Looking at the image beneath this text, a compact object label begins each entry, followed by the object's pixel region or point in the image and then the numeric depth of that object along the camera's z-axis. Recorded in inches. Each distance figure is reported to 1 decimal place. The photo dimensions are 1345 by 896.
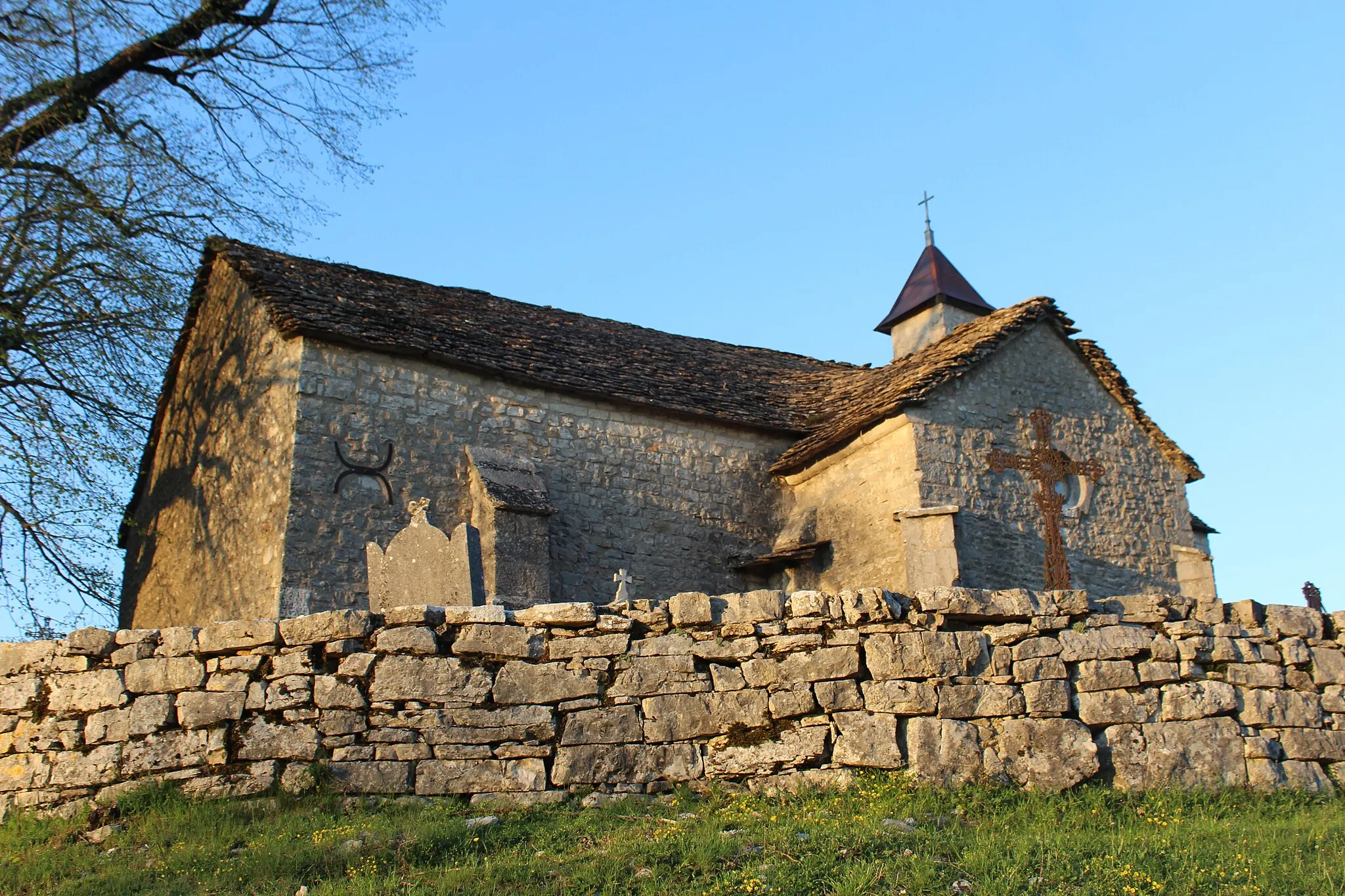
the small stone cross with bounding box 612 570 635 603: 357.7
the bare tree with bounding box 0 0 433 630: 506.3
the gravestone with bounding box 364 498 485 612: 394.6
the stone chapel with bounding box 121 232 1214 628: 510.0
